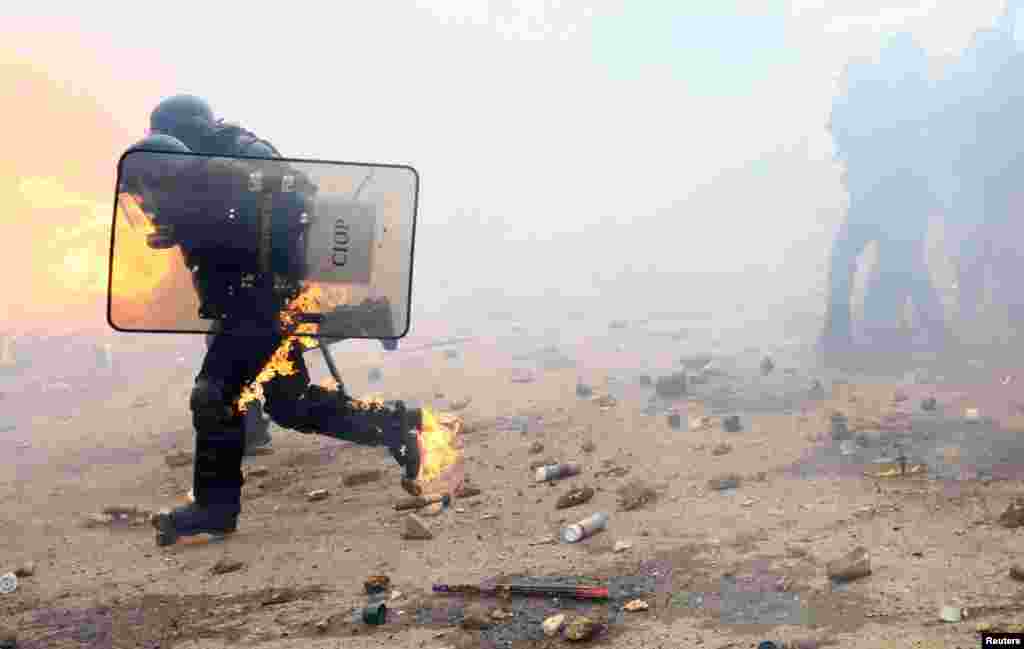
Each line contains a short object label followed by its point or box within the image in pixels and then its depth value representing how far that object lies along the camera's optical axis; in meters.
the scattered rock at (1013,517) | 2.70
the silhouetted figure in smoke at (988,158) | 7.12
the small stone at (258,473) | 4.43
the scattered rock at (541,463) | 4.12
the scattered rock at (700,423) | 4.64
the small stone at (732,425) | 4.47
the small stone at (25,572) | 3.13
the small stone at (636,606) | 2.39
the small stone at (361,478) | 4.09
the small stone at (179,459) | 4.77
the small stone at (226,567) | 3.01
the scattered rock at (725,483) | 3.50
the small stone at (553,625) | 2.26
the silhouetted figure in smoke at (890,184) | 6.63
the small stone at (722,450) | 4.03
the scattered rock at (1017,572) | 2.26
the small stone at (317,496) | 3.91
